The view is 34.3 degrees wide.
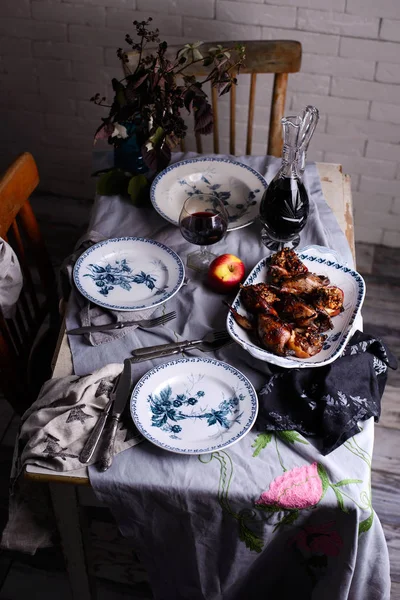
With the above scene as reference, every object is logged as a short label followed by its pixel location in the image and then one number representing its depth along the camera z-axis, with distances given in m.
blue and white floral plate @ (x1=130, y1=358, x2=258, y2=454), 0.97
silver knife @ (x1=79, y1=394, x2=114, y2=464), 0.94
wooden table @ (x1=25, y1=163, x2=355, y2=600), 0.94
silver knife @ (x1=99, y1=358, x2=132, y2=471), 0.94
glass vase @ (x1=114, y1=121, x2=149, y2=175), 1.47
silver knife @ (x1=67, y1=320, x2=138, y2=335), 1.15
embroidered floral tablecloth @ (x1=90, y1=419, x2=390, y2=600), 0.92
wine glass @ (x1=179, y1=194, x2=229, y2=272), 1.21
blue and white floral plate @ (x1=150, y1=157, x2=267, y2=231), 1.43
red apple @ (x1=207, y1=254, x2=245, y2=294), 1.23
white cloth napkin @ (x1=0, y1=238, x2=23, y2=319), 1.25
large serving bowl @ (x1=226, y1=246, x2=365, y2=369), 1.07
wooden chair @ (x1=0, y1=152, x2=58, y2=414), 1.30
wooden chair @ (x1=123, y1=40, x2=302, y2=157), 1.66
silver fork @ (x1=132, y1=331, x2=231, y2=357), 1.12
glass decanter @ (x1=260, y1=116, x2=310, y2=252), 1.26
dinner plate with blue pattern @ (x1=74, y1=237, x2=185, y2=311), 1.22
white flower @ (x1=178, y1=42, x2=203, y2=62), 1.45
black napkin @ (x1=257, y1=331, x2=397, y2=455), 0.98
